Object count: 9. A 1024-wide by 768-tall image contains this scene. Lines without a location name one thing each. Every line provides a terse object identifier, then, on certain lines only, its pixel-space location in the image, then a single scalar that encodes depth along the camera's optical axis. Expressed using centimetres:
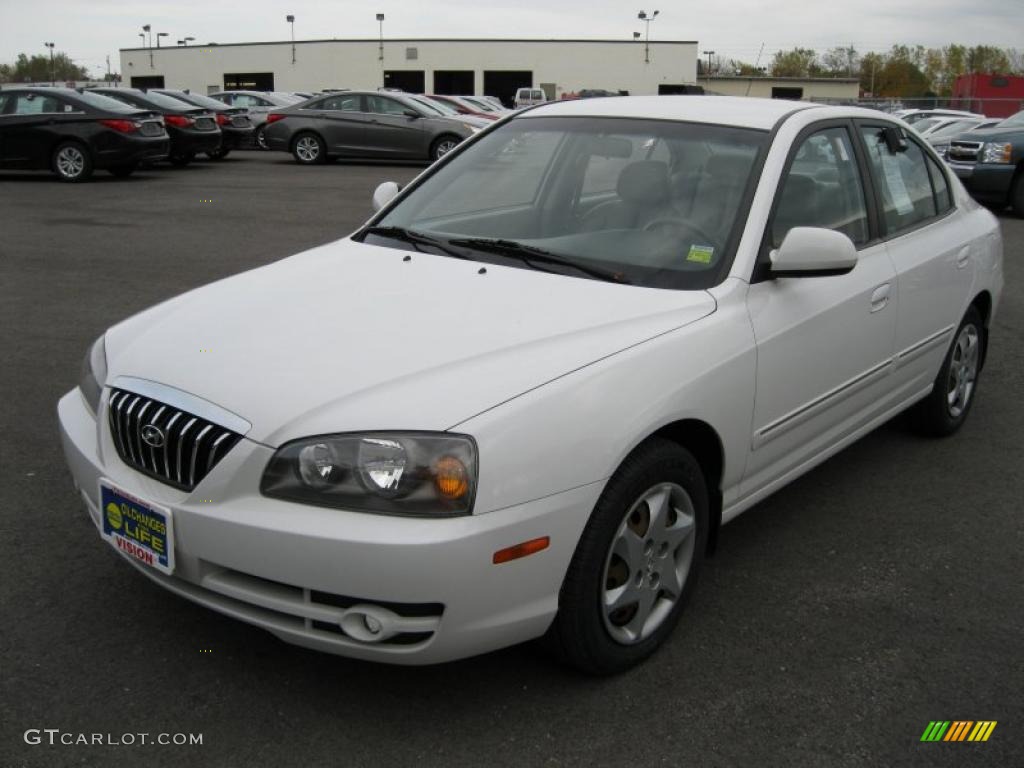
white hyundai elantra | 254
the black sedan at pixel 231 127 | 2331
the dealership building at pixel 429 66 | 6631
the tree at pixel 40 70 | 11844
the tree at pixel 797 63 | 10425
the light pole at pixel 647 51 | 6581
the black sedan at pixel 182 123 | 1978
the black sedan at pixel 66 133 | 1664
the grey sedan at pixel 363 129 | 2116
